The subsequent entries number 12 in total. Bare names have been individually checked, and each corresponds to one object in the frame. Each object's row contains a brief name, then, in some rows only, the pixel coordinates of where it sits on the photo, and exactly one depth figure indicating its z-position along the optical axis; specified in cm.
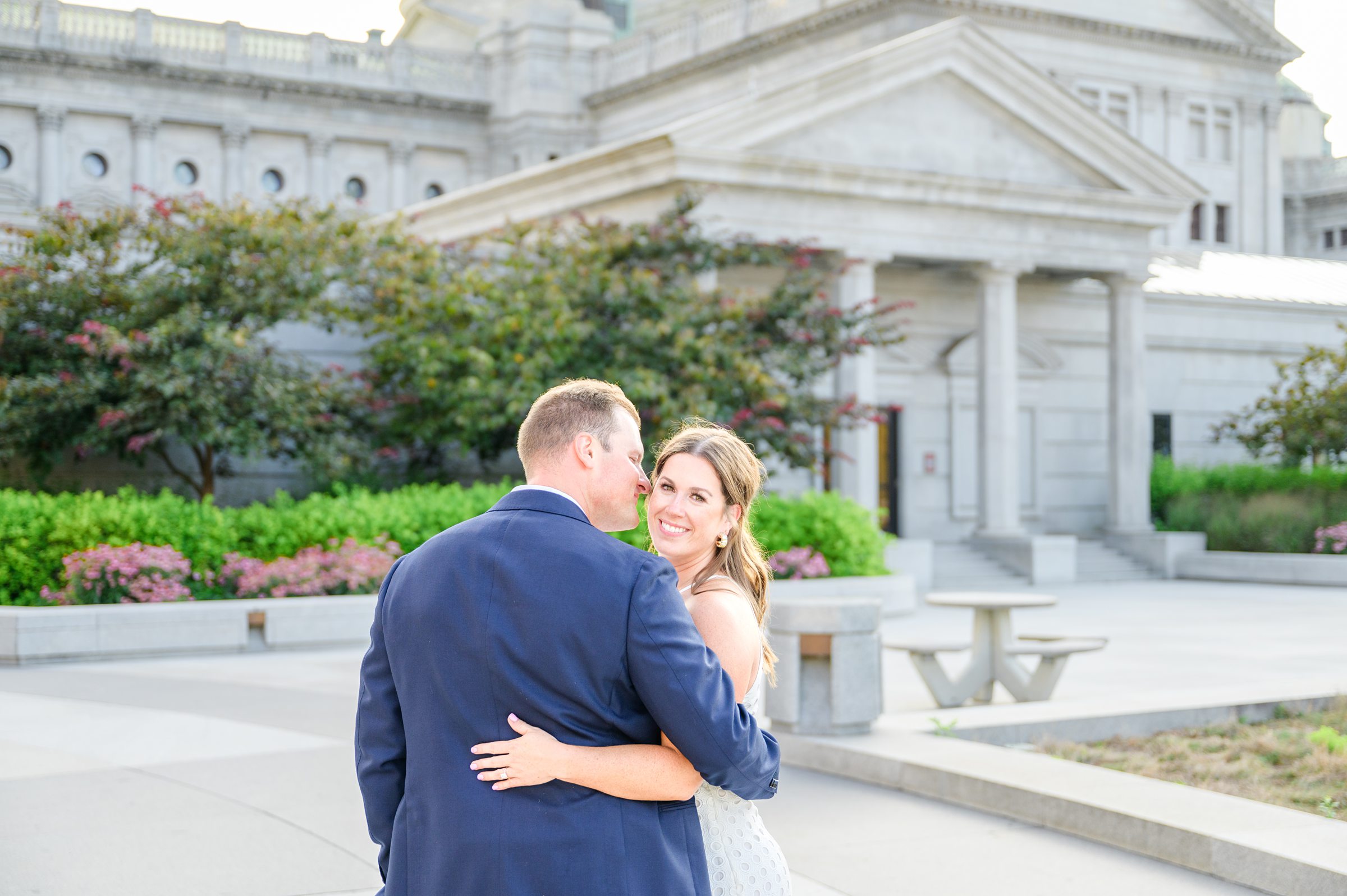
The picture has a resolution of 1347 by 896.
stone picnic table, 1053
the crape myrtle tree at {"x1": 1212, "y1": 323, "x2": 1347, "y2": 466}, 2603
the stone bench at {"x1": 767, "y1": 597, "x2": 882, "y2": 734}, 841
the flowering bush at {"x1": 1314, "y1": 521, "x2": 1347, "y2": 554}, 2384
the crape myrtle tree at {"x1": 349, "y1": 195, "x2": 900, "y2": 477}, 1761
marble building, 2241
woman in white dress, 303
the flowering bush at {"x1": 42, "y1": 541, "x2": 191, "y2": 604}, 1358
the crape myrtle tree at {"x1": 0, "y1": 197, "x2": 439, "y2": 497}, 1620
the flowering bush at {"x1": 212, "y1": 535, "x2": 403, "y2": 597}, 1445
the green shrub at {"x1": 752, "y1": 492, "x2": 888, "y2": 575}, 1778
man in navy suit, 295
